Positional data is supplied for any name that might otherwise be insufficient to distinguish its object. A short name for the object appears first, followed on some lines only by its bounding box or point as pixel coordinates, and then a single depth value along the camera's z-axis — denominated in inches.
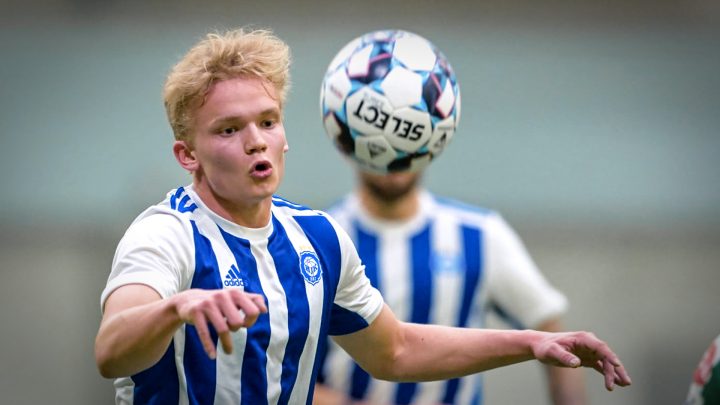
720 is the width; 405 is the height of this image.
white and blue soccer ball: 352.5
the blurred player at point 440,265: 462.9
